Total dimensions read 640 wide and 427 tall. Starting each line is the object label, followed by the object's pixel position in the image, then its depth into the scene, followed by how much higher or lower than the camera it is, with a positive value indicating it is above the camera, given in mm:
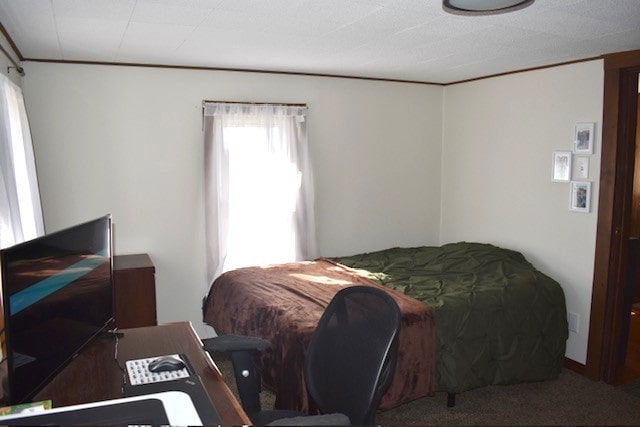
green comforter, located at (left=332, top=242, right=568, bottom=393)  3162 -950
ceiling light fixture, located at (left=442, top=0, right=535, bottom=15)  2172 +721
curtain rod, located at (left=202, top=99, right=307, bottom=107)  4173 +566
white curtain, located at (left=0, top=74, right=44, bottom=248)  2422 -40
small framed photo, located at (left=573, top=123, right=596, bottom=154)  3664 +251
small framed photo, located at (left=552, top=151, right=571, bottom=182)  3836 +45
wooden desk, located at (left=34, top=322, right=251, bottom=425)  1673 -752
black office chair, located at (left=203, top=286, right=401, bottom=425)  1803 -726
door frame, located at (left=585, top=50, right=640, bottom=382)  3484 -305
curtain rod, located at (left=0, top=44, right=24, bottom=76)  2847 +671
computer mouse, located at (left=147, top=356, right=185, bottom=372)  1845 -715
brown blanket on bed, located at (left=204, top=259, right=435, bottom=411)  2781 -944
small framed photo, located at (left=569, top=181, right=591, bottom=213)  3695 -178
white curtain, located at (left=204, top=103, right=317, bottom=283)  4199 -140
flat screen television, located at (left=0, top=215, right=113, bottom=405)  1392 -425
